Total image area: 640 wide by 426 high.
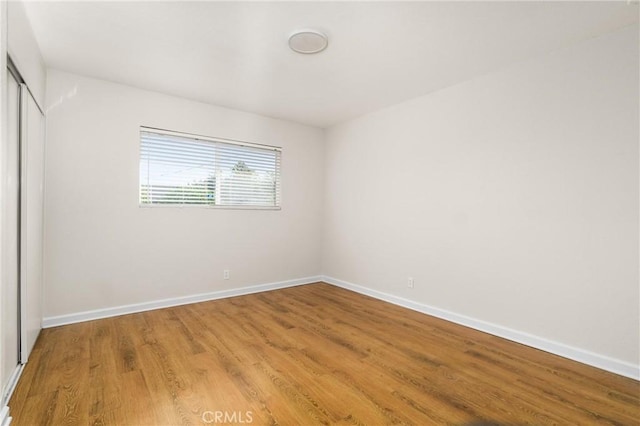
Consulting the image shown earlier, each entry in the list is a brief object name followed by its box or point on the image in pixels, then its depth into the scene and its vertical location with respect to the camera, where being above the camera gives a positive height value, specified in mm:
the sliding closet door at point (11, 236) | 1824 -170
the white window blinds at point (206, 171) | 3594 +530
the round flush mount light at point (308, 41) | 2387 +1390
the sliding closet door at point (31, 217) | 2260 -51
